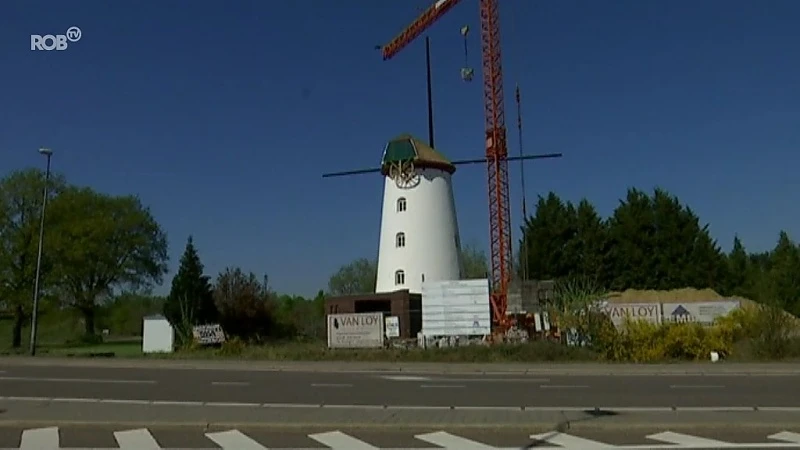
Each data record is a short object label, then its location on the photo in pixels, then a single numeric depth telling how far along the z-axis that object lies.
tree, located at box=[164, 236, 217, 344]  44.62
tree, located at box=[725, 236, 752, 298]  65.56
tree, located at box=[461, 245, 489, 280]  79.94
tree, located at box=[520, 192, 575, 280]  65.50
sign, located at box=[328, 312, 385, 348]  35.44
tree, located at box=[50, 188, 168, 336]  59.88
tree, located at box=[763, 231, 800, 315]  59.22
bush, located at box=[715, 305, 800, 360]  27.78
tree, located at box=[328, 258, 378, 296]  86.62
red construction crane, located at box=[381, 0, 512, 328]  57.12
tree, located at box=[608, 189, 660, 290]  63.66
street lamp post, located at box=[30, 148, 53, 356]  35.28
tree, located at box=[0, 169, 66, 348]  55.34
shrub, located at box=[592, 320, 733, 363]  28.56
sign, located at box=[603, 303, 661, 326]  33.75
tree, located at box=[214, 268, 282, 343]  47.94
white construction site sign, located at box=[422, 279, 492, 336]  36.94
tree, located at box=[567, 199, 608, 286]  64.12
